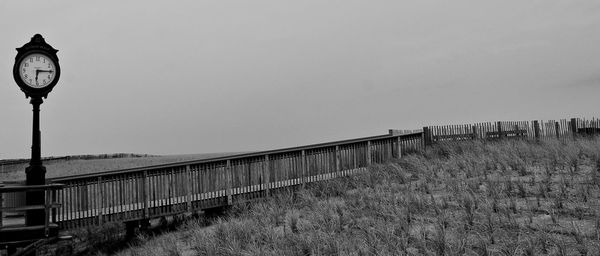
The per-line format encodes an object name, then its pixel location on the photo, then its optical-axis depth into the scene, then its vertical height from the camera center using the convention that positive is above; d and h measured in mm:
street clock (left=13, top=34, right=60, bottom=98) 10062 +2117
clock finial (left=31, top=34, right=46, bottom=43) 10215 +2858
